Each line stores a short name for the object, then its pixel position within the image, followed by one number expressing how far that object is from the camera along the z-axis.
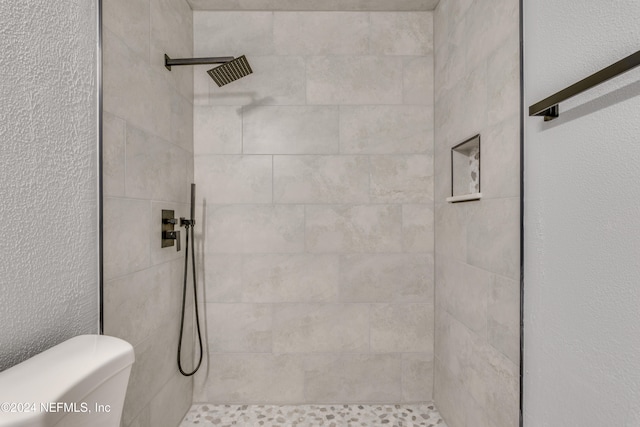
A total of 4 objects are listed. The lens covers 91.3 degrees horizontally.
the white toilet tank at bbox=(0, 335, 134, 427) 0.51
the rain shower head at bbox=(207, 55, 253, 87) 1.49
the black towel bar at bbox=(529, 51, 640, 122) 0.58
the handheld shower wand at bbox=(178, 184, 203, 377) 1.60
